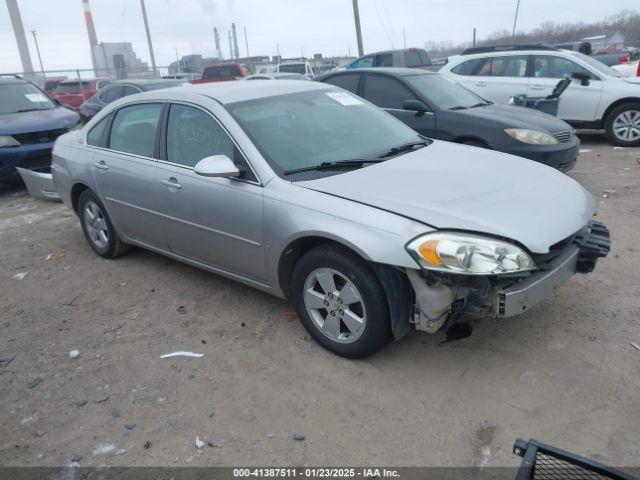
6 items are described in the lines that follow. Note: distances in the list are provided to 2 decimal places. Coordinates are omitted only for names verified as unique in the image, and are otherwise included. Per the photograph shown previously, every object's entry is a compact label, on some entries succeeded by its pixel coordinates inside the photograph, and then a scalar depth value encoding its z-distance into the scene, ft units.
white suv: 28.71
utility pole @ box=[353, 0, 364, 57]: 79.05
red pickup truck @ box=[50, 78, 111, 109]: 62.28
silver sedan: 9.11
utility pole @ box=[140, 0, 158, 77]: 122.62
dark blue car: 25.82
